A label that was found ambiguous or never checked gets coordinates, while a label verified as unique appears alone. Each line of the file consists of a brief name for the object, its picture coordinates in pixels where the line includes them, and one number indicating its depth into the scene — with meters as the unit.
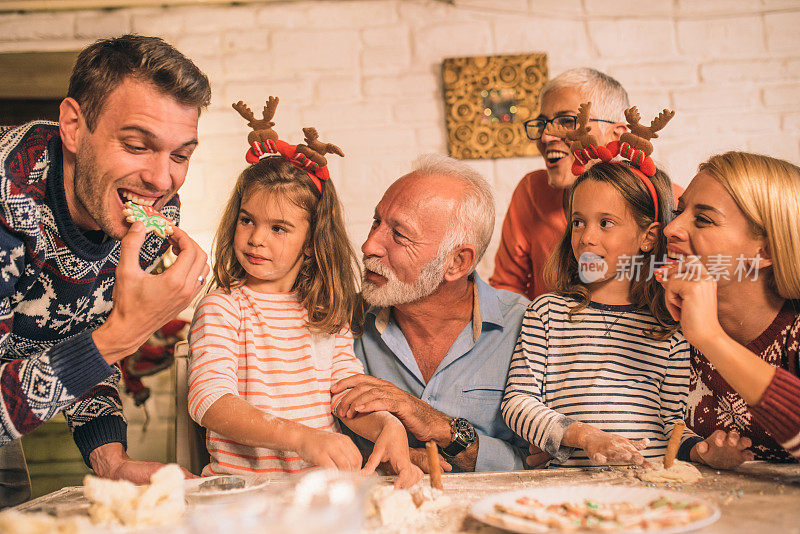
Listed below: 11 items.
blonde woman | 1.53
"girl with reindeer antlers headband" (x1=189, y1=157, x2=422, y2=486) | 1.66
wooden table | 1.15
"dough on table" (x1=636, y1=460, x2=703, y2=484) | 1.43
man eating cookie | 1.56
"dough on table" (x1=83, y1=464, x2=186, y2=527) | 1.14
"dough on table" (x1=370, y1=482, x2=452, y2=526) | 1.20
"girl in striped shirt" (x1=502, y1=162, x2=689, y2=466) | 1.77
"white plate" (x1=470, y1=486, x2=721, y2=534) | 1.17
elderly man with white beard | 1.99
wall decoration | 3.21
